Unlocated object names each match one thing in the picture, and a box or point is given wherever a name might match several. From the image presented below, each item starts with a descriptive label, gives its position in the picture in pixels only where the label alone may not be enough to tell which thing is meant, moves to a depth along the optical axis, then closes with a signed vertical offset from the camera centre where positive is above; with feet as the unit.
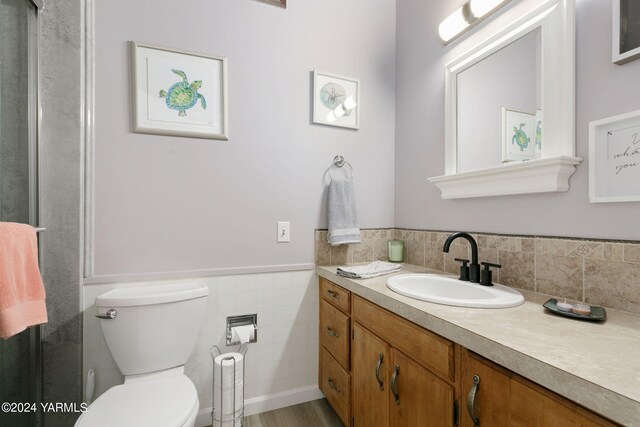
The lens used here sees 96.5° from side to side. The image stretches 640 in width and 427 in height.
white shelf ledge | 3.27 +0.46
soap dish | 2.54 -0.93
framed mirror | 3.32 +1.48
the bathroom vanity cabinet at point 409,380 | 2.03 -1.67
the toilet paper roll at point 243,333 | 5.03 -2.18
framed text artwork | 2.77 +0.55
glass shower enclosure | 3.65 +0.77
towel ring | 5.90 +1.02
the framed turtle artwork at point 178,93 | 4.65 +2.01
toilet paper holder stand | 4.45 -3.27
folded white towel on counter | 4.56 -0.99
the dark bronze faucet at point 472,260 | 3.96 -0.68
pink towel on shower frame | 2.87 -0.78
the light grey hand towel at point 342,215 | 5.49 -0.07
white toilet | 3.25 -1.98
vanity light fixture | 4.20 +3.08
